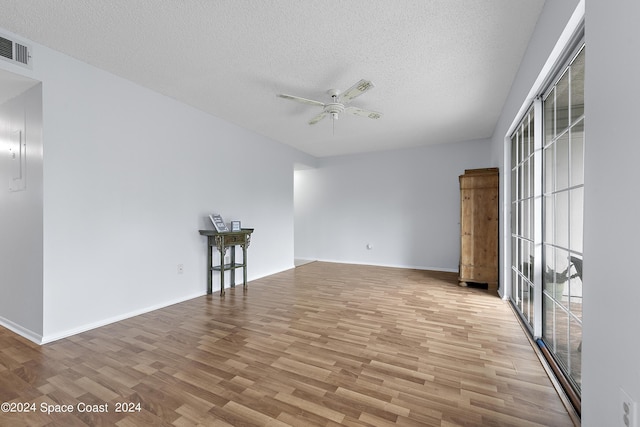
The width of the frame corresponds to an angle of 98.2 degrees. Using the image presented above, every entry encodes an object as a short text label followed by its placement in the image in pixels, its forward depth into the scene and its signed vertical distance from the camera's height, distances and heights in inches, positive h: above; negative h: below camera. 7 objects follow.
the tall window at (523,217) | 99.9 -1.0
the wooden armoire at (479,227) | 164.7 -7.9
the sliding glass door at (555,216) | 65.2 -0.4
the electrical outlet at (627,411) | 35.0 -25.5
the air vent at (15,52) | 85.5 +50.5
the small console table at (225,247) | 149.7 -19.8
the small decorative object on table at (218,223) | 153.0 -5.9
